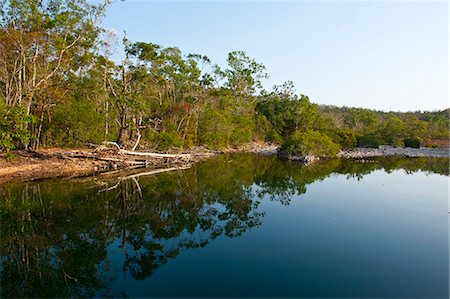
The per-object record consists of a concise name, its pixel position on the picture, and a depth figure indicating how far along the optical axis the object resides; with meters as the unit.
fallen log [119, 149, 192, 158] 21.76
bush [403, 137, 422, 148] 47.19
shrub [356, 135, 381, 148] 46.59
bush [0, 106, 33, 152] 16.17
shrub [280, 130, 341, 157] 31.55
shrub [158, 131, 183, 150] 26.34
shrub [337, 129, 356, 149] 43.38
